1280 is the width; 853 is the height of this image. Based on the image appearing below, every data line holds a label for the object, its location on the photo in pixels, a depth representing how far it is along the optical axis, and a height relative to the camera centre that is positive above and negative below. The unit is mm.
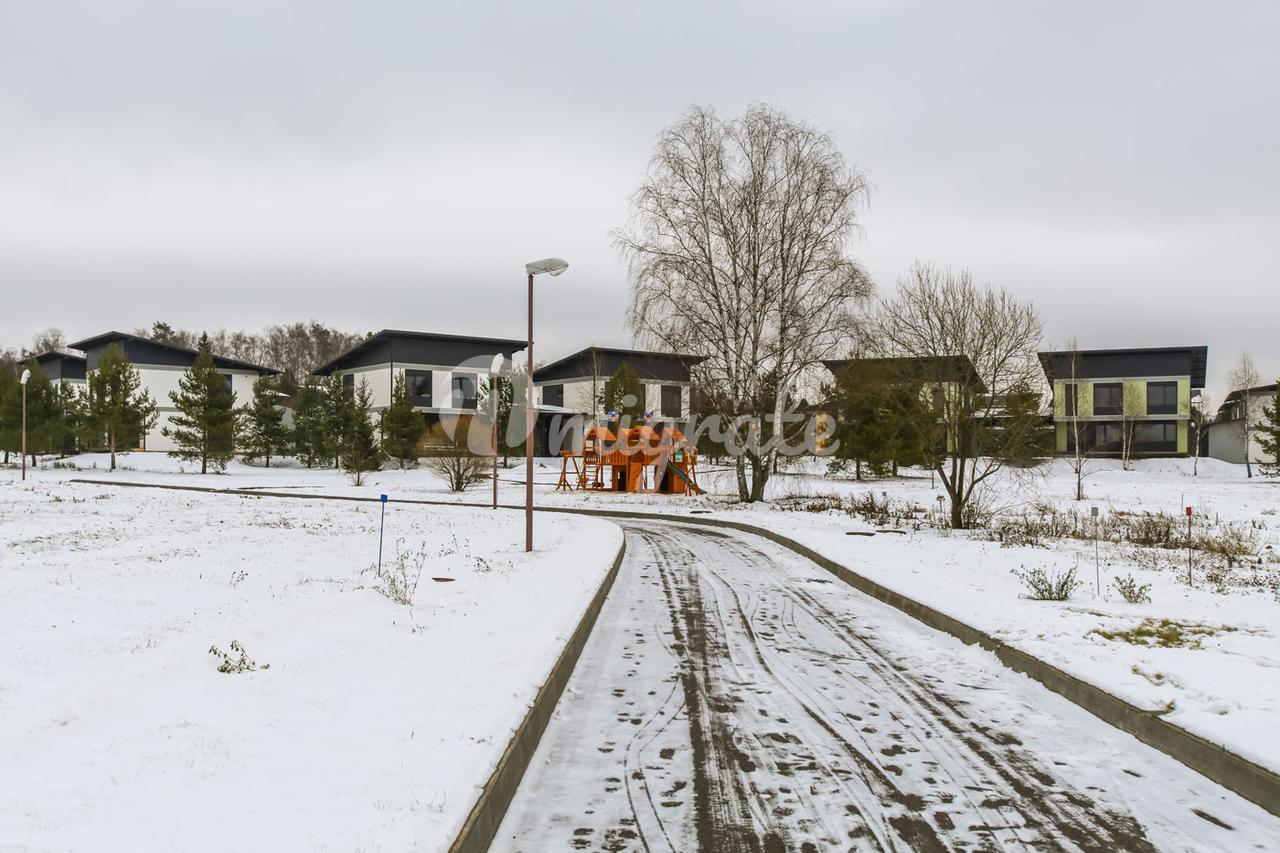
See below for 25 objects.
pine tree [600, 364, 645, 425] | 55562 +3073
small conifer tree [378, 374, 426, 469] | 48031 +394
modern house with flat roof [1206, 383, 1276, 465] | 61434 +1130
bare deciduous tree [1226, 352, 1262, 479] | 60344 +4277
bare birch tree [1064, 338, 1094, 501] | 56066 +1051
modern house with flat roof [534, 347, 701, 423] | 63719 +4237
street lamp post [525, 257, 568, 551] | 14000 +728
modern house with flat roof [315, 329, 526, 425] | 58781 +4812
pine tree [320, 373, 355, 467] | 48188 +844
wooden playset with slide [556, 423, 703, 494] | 35844 -1096
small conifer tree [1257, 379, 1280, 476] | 46031 +451
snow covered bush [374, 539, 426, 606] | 9422 -1938
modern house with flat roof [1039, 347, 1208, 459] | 62875 +3066
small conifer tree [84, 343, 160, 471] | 44906 +1367
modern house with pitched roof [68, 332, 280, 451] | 59781 +4945
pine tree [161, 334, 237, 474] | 45531 +639
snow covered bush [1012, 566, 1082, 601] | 10031 -1868
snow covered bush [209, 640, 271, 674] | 6104 -1744
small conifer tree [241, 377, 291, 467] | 53562 +310
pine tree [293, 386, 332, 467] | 52094 +318
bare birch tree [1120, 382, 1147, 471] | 58531 +1887
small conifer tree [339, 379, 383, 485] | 43844 -614
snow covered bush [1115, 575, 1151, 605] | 9781 -1836
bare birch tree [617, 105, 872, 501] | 27734 +6001
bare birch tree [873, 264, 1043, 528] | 18641 +1592
